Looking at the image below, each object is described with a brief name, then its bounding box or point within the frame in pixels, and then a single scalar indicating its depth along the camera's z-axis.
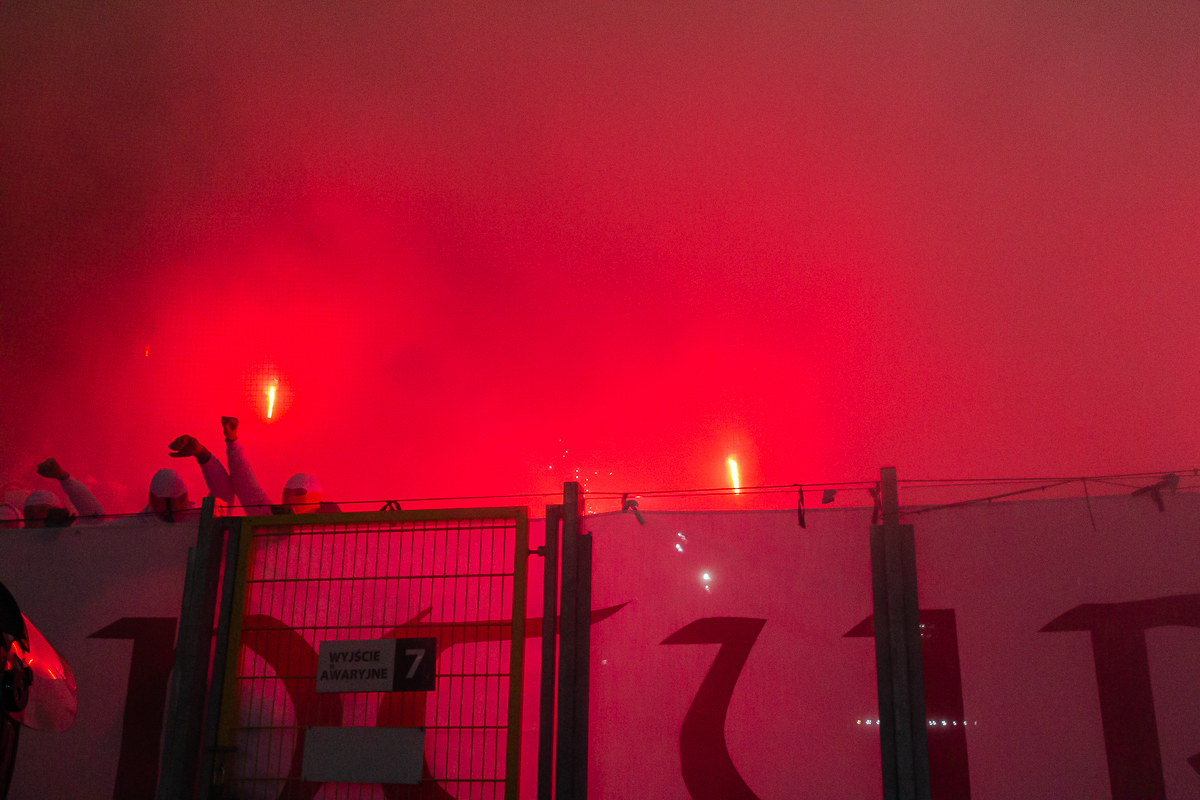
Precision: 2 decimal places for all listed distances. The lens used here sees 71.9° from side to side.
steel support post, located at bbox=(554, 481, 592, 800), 2.70
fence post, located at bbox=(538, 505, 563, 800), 2.74
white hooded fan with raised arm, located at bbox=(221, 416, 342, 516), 3.67
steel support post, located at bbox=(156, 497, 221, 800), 2.91
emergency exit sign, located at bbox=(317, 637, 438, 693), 2.88
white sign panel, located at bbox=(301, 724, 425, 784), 2.79
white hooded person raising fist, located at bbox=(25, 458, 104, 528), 3.58
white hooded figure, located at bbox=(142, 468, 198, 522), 3.75
